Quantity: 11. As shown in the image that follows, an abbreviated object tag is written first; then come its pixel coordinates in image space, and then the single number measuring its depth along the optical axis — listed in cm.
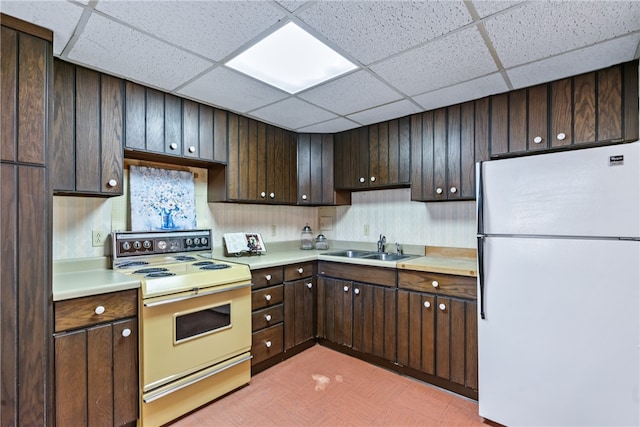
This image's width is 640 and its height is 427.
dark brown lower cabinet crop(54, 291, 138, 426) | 155
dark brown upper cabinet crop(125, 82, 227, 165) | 211
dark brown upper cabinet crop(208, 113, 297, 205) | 271
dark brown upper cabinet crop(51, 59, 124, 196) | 181
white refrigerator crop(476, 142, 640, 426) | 148
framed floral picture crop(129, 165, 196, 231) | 237
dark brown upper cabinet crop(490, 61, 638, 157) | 182
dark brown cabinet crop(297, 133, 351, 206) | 332
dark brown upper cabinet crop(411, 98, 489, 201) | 238
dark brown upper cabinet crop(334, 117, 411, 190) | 280
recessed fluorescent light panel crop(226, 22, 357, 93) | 162
